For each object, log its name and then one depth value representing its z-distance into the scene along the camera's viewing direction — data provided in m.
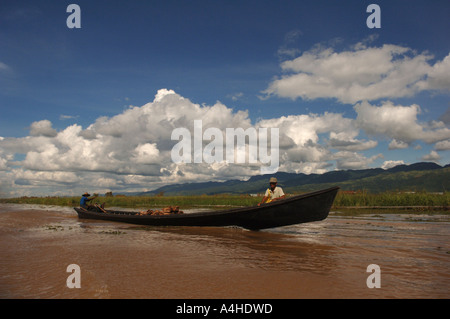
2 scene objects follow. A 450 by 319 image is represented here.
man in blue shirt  19.24
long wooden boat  9.93
